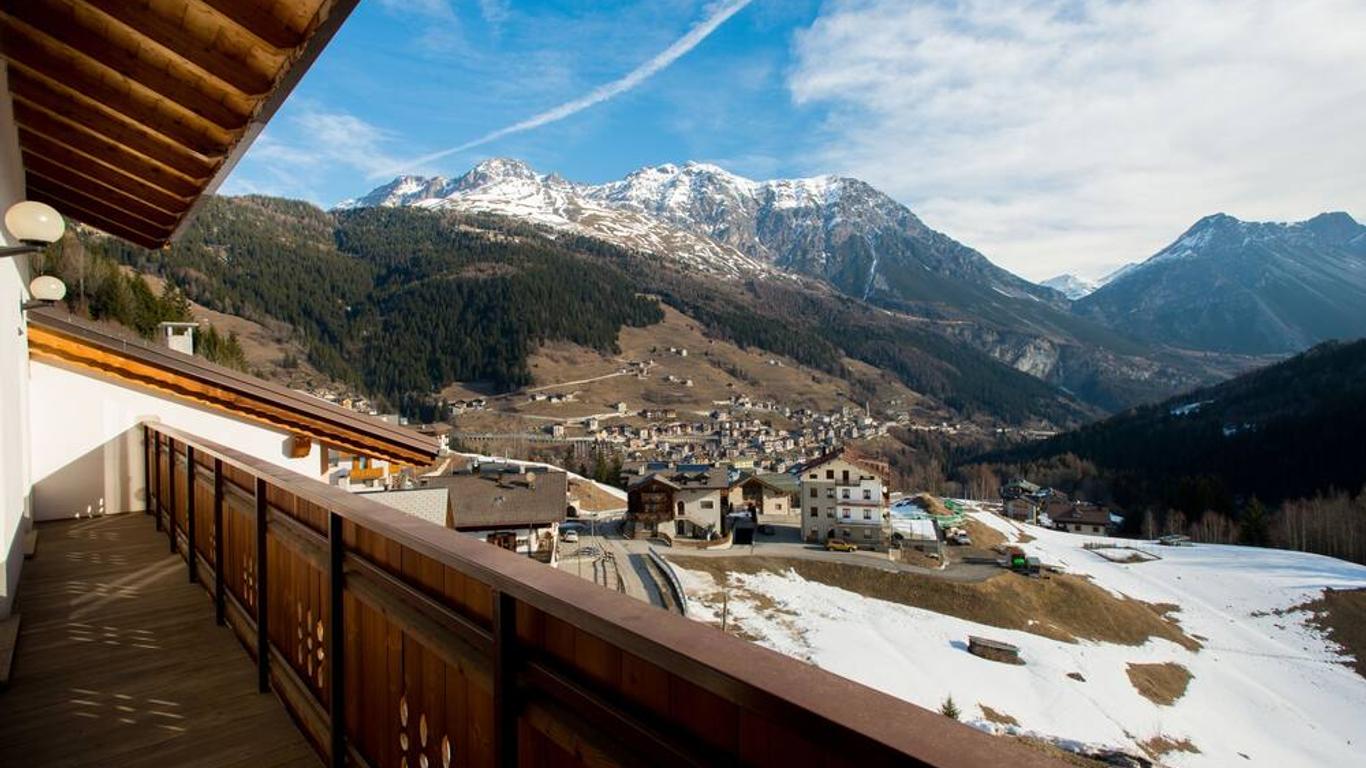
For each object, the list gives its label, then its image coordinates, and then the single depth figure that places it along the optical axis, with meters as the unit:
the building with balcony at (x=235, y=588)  1.10
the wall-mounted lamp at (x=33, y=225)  3.50
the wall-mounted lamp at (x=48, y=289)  5.96
